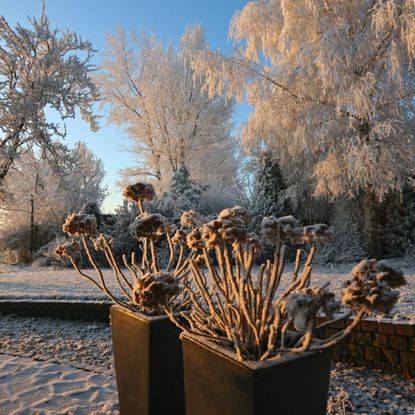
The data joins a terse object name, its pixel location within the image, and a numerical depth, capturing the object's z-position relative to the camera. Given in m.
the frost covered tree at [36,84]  10.12
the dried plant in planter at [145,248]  1.46
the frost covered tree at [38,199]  11.22
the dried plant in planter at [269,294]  1.15
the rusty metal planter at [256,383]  1.21
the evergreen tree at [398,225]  7.74
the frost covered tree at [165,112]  16.38
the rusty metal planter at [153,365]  1.84
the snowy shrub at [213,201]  9.96
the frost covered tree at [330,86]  6.89
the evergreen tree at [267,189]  8.58
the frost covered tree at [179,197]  9.52
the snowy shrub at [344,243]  7.44
